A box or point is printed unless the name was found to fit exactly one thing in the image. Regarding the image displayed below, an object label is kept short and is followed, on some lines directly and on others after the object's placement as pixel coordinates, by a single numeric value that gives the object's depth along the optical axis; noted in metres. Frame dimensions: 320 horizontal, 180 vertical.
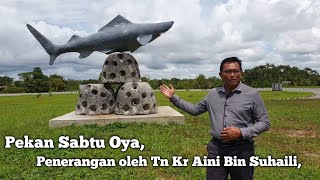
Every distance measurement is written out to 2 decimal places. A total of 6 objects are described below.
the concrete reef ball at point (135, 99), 7.43
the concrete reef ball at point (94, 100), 7.69
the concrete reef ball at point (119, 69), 7.73
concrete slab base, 6.96
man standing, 2.23
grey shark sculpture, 7.52
